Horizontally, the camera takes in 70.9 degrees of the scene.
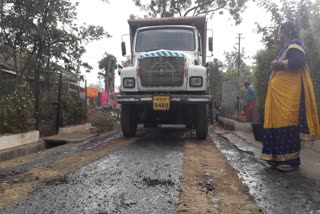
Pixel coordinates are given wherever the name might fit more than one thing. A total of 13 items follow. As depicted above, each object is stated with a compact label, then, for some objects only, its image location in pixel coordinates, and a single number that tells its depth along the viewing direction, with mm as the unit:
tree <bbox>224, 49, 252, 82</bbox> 35604
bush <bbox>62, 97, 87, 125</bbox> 6817
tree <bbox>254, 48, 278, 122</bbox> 5811
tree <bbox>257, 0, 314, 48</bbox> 5659
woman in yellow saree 2948
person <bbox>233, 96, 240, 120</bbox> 8356
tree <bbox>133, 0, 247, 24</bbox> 14808
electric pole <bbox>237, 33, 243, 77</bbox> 34188
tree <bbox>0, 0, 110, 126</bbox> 5497
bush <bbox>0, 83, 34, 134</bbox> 4339
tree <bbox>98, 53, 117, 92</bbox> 21716
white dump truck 4731
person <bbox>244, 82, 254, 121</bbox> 7210
